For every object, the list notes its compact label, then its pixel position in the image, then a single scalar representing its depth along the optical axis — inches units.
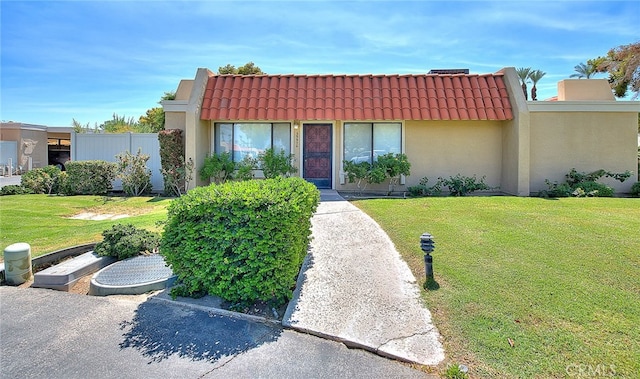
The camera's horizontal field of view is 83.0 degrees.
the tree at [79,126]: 875.7
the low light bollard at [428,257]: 184.7
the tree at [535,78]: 1111.7
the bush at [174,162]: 486.0
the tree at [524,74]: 1123.5
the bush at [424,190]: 490.9
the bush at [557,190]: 451.5
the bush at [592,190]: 445.1
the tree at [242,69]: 1056.2
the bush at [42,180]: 517.7
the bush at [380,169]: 480.7
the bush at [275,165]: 487.2
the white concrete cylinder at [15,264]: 201.9
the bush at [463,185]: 490.0
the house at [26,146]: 933.2
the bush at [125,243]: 233.1
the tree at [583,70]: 1077.8
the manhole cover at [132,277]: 187.8
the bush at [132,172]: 514.6
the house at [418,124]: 484.7
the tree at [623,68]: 721.6
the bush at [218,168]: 485.1
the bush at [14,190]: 503.5
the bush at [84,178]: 510.6
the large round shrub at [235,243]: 160.9
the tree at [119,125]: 780.8
